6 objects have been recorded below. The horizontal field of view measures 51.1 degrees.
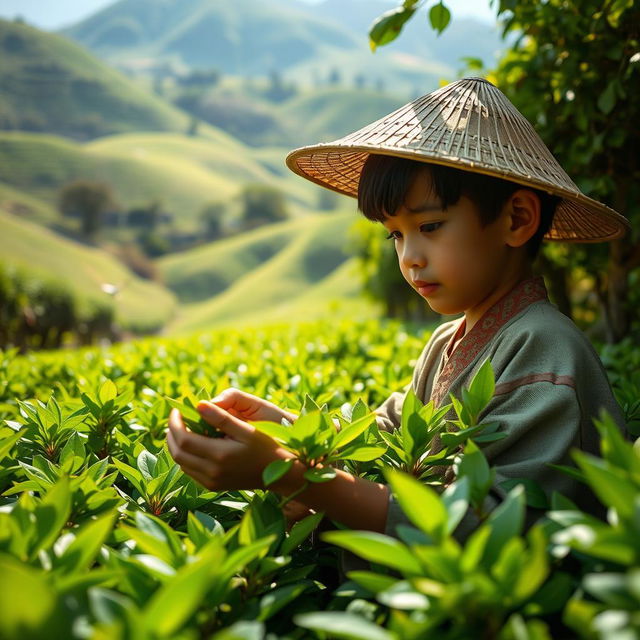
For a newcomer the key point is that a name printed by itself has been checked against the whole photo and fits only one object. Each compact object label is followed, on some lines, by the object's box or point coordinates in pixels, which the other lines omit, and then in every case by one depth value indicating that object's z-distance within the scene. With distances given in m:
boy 1.20
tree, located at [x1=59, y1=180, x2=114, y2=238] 76.75
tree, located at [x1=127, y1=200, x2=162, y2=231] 86.38
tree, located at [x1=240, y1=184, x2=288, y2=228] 95.31
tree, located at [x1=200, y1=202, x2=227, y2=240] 90.56
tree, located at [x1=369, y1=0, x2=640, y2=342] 2.52
